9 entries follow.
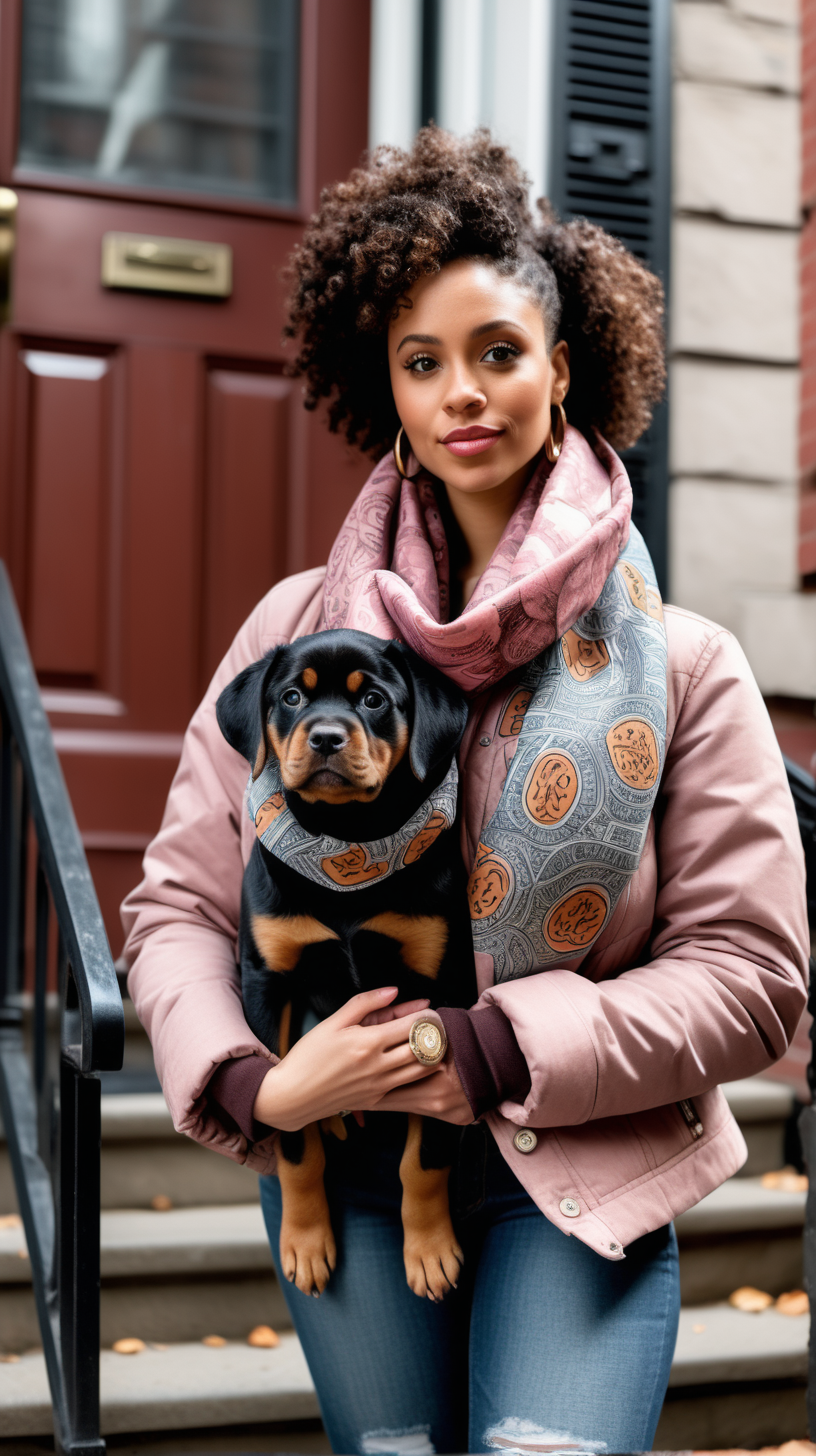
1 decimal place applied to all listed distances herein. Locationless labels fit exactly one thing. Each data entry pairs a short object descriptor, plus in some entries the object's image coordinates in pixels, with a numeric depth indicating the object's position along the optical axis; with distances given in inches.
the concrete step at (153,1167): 99.1
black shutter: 119.1
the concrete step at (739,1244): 99.8
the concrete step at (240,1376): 82.3
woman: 49.6
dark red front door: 118.6
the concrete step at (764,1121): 110.0
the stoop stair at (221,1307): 84.3
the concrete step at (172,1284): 90.8
